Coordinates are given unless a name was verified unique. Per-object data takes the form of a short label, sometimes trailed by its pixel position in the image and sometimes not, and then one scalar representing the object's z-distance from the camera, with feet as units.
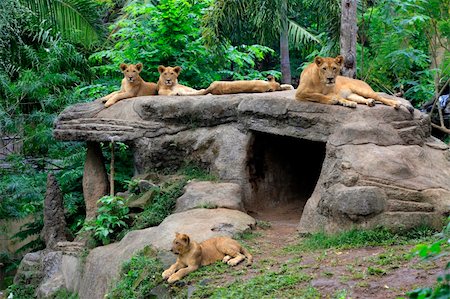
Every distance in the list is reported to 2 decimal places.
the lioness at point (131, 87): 47.36
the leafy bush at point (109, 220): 40.81
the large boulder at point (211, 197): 38.65
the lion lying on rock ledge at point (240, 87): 44.52
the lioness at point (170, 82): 47.65
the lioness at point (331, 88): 37.99
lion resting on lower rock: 31.12
